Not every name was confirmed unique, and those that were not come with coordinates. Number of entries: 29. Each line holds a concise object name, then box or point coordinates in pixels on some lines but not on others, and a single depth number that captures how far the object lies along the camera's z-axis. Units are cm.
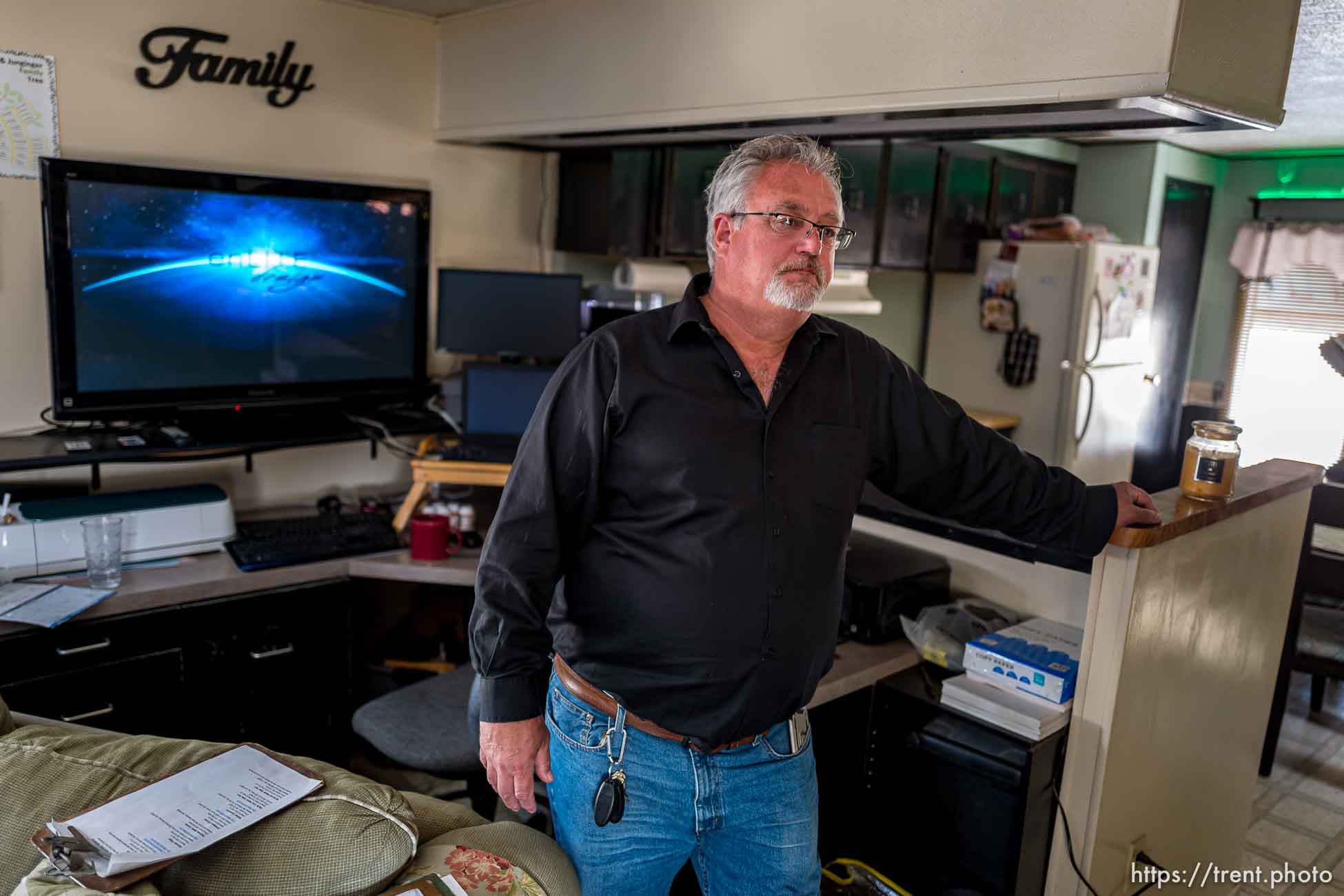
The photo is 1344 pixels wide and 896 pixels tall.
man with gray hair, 155
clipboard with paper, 109
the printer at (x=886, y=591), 226
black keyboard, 260
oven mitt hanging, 484
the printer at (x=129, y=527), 239
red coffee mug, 272
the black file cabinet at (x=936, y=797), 194
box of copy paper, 197
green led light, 565
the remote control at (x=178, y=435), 263
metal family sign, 274
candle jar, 211
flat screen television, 254
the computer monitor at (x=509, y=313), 316
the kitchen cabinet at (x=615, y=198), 341
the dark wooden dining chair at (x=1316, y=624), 330
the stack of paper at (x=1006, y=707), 194
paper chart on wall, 252
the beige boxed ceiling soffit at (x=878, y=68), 178
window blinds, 580
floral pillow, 129
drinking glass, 240
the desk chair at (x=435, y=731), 208
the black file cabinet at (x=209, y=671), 226
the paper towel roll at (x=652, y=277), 350
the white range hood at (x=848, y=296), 433
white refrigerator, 467
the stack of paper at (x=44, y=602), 219
